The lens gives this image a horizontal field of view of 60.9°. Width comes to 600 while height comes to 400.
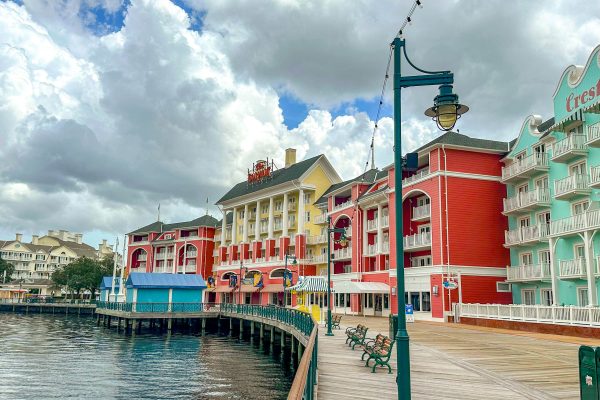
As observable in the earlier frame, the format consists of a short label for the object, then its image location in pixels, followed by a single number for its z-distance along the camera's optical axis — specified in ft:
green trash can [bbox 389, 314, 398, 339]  61.72
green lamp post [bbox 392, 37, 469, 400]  24.14
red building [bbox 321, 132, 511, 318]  124.16
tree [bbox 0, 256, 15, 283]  378.40
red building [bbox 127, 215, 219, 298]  275.80
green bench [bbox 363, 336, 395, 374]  41.77
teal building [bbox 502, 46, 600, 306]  93.11
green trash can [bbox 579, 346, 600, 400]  23.31
